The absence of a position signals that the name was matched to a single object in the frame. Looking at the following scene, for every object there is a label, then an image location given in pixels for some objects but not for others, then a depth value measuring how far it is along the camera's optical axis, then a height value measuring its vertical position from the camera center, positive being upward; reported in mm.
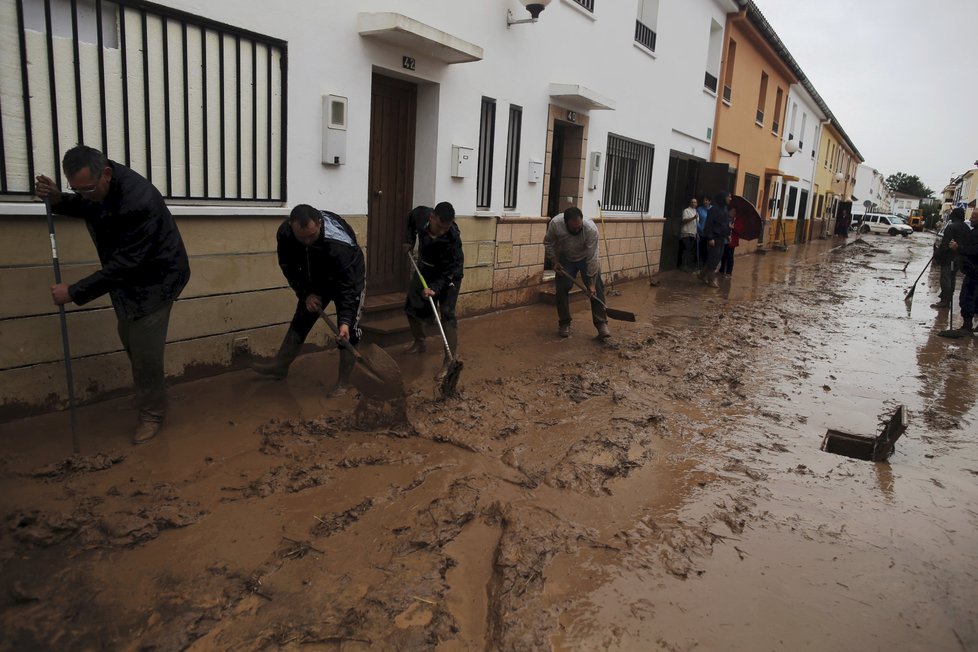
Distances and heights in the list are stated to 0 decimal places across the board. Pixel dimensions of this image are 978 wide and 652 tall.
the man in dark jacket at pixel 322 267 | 4566 -514
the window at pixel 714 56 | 15438 +3749
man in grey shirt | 7348 -521
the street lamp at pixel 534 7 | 7672 +2291
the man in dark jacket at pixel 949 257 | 10047 -440
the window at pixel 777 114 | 21750 +3498
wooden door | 6840 +212
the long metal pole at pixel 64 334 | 3744 -883
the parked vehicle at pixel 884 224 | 46672 +204
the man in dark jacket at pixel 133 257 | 3684 -431
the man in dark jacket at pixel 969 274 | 9461 -599
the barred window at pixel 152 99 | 4031 +589
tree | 114750 +7480
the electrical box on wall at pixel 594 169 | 10445 +645
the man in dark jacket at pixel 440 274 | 5922 -652
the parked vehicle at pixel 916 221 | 60094 +765
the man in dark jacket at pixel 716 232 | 12797 -282
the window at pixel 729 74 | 16594 +3588
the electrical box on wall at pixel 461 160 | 7312 +462
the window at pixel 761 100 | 19891 +3567
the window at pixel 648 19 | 11969 +3494
